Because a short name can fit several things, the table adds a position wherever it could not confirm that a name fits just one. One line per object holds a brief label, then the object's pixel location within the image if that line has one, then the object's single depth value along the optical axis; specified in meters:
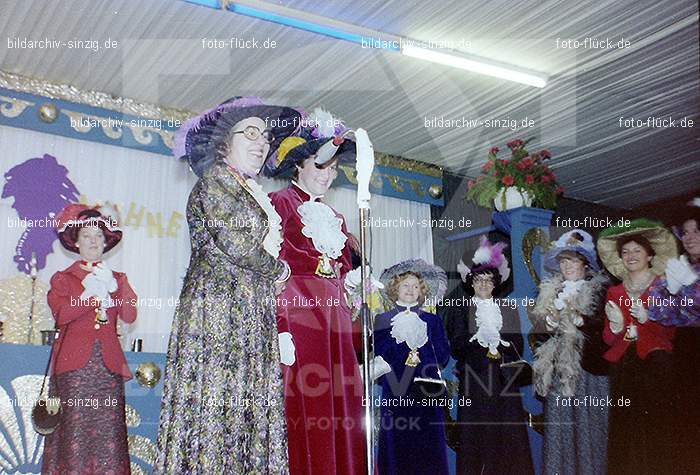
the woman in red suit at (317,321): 3.27
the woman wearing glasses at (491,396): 4.08
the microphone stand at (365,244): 2.50
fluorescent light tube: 4.58
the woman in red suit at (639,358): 3.87
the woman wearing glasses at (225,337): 2.88
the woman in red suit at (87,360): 3.84
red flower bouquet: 5.00
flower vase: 4.98
